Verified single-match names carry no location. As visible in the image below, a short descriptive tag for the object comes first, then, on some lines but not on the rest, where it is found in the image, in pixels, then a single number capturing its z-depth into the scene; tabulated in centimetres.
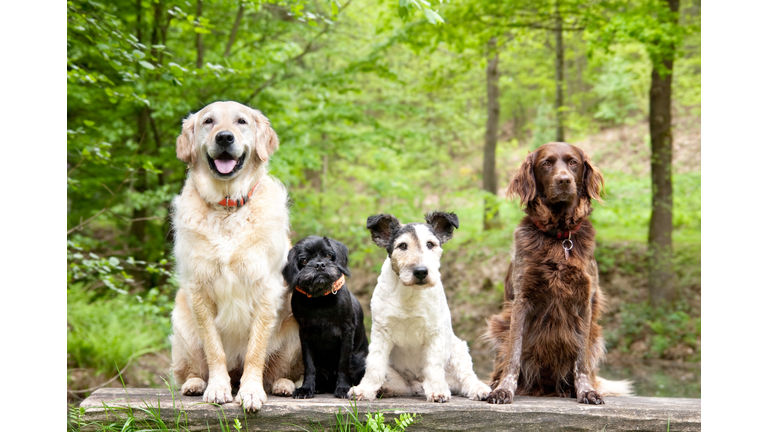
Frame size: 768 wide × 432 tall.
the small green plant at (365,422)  305
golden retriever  334
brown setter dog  345
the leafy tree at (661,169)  854
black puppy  339
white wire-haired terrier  328
